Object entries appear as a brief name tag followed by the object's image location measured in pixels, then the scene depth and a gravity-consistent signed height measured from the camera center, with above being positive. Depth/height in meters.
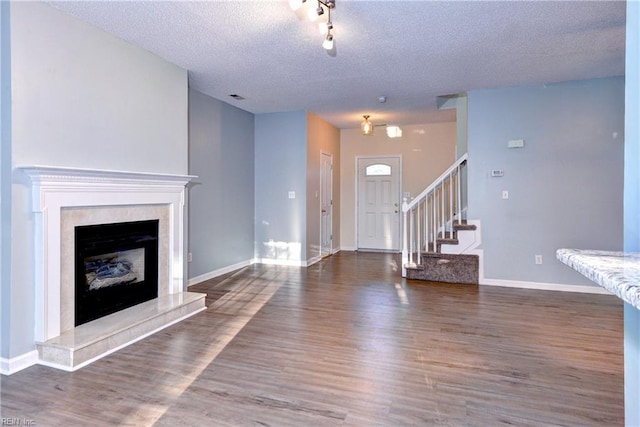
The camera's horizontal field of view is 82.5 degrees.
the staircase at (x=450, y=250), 4.81 -0.50
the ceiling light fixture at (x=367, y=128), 5.86 +1.38
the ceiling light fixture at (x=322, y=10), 2.30 +1.38
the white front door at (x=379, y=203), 7.56 +0.22
